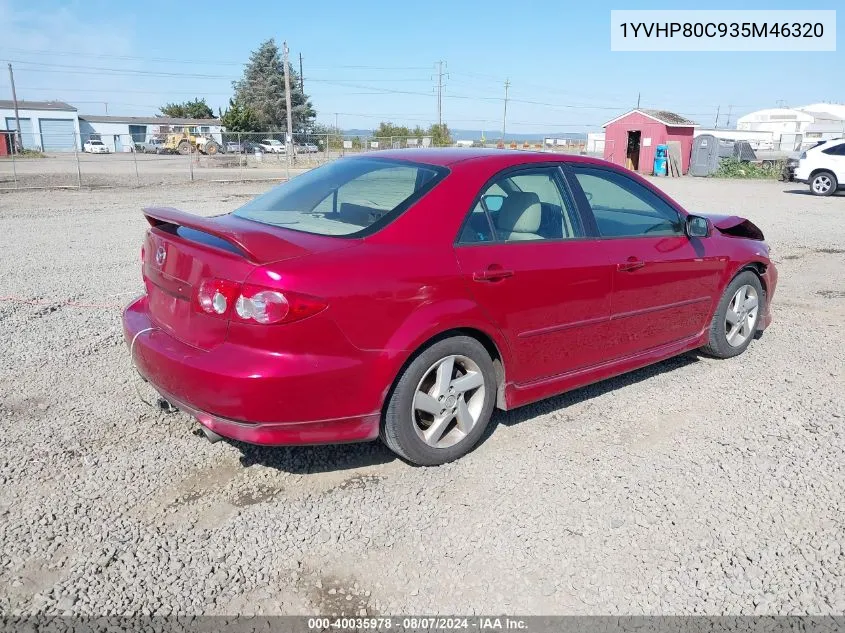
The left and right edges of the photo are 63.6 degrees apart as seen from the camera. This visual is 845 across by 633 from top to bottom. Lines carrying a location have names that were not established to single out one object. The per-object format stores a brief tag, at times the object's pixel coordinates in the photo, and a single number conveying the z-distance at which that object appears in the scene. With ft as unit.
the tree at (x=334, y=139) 143.97
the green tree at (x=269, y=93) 264.52
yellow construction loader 164.76
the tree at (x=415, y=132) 188.38
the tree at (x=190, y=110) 293.84
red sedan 9.70
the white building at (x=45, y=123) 224.31
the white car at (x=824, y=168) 68.85
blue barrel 111.55
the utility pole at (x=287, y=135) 103.91
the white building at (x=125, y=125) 230.07
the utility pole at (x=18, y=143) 153.03
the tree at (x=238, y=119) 218.38
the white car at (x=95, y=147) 187.62
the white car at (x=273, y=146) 165.35
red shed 115.14
